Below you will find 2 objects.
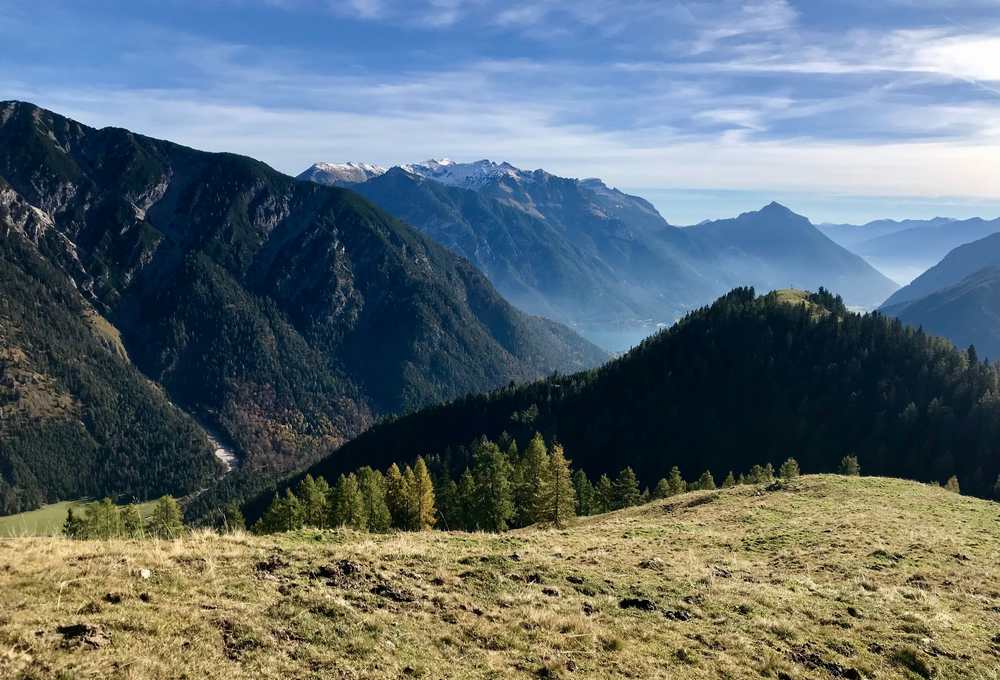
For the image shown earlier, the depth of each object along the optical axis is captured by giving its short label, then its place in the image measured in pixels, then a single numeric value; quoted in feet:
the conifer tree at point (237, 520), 281.29
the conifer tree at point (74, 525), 279.77
